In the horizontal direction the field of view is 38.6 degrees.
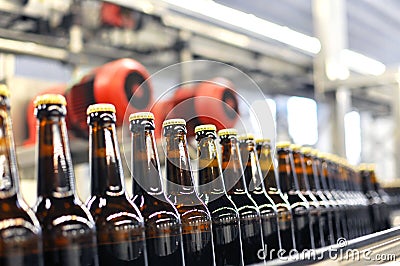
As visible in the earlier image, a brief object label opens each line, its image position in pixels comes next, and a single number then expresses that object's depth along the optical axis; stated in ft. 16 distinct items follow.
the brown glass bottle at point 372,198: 4.14
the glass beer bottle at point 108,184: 1.68
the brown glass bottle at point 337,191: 3.23
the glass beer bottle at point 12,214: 1.36
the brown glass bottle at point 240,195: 2.10
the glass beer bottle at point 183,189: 1.87
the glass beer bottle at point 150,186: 1.80
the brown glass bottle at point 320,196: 2.85
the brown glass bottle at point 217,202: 1.96
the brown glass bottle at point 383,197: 4.31
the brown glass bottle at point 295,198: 2.56
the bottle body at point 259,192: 2.26
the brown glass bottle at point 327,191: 3.05
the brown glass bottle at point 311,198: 2.72
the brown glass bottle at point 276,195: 2.39
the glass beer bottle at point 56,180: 1.55
